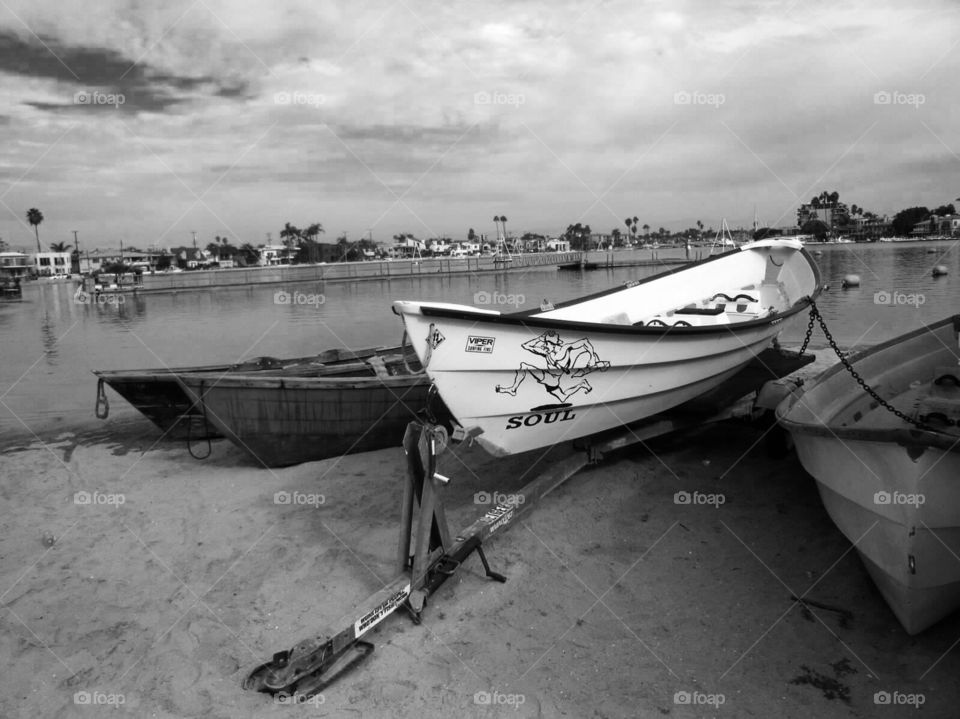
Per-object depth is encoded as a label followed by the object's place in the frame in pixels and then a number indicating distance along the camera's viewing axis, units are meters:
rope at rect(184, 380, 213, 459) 7.98
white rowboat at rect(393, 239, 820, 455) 5.38
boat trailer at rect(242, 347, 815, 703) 3.77
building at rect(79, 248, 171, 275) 94.71
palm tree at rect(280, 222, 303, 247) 135.75
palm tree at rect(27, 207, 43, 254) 103.25
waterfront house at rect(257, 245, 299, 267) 119.25
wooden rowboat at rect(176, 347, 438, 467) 7.47
